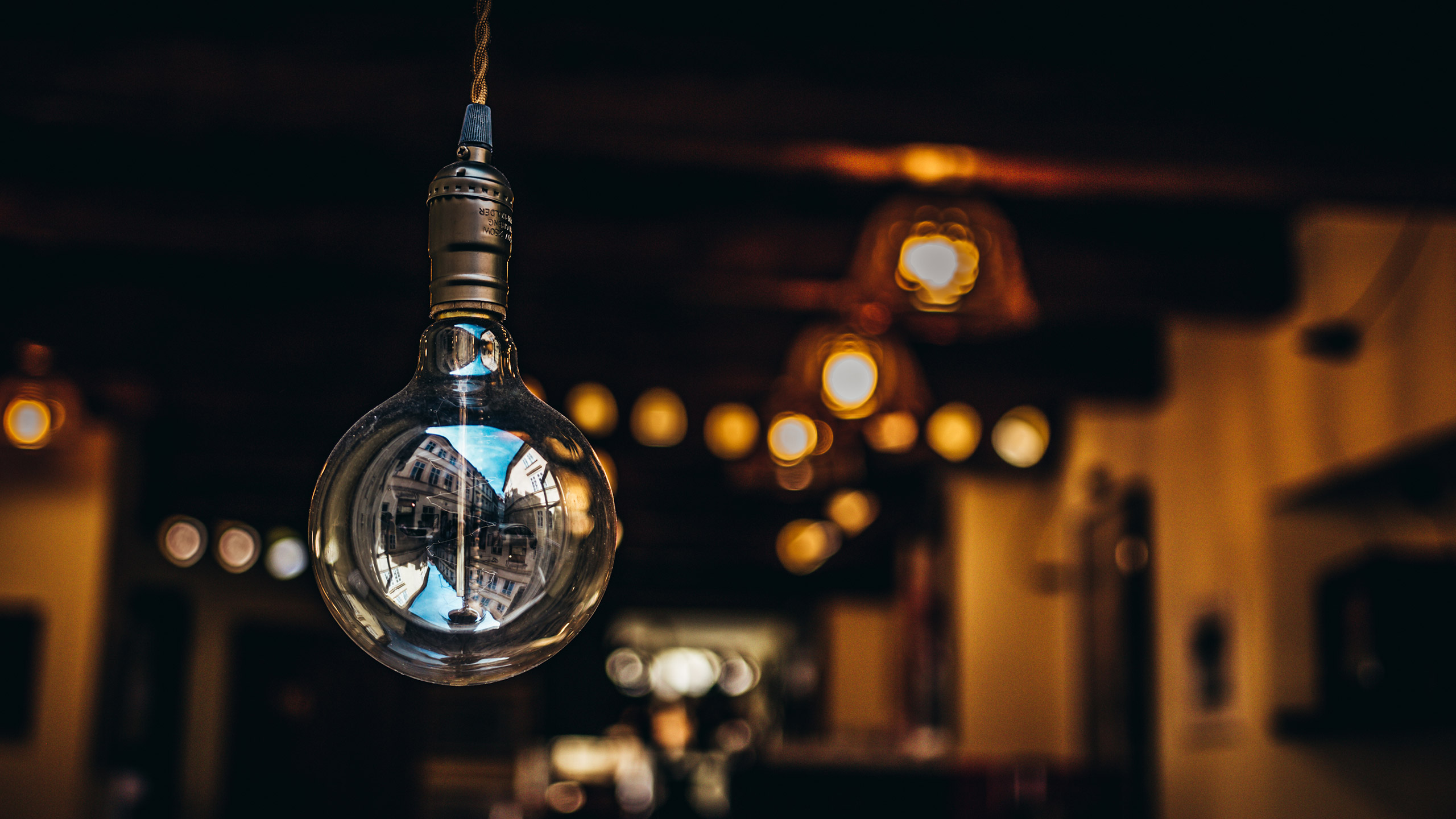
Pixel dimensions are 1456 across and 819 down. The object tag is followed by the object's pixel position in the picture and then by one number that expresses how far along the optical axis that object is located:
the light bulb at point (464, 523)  0.76
